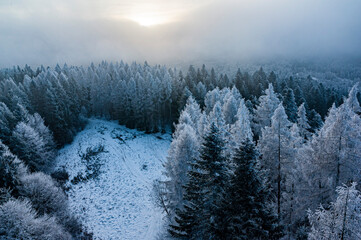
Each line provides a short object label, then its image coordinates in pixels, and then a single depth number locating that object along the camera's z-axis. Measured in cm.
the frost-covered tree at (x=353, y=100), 1923
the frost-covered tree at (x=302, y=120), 3096
